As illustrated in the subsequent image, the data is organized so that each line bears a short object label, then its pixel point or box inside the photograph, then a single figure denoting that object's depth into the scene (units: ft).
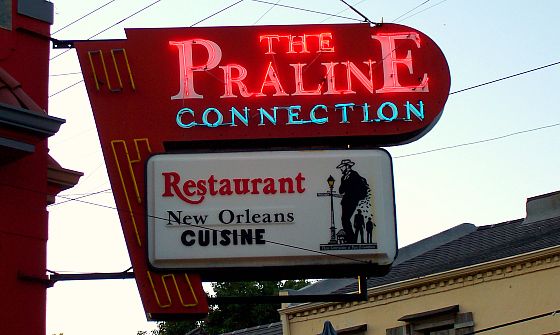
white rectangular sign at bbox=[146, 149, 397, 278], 48.93
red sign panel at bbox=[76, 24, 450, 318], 51.16
